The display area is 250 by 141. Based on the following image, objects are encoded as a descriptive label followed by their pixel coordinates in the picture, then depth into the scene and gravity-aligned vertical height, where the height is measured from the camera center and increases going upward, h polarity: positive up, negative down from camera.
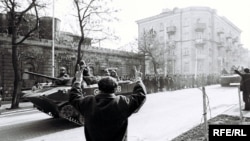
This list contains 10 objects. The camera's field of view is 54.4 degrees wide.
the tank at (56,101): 7.59 -0.89
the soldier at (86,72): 9.19 +0.03
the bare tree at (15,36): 13.70 +2.14
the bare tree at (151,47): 31.30 +3.33
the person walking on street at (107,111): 2.68 -0.43
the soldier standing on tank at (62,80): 8.80 -0.25
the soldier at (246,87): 9.88 -0.62
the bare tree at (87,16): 17.86 +4.28
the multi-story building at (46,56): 19.03 +1.67
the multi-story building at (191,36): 46.16 +7.36
